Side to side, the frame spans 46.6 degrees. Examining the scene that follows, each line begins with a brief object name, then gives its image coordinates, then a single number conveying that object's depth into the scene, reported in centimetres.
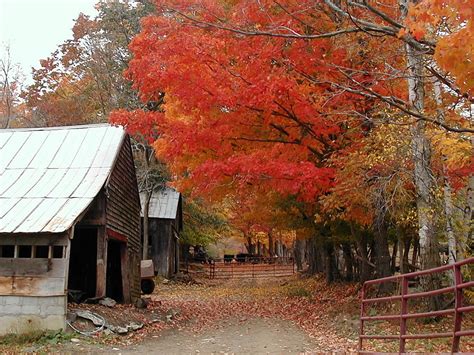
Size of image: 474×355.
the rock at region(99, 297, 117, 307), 1562
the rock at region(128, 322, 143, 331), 1470
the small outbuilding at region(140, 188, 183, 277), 3584
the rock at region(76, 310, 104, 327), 1379
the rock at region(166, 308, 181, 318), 1831
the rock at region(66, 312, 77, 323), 1341
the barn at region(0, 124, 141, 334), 1324
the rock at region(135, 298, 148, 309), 1828
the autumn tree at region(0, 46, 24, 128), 4147
